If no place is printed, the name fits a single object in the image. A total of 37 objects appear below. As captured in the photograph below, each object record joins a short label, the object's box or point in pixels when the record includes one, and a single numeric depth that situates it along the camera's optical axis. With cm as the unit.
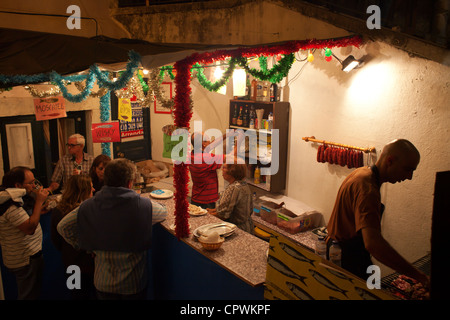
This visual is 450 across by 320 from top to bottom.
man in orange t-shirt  203
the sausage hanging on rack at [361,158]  423
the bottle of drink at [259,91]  561
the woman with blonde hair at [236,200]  365
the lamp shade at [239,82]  502
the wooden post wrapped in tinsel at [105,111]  503
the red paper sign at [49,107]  404
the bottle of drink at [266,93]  554
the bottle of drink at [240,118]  605
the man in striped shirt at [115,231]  242
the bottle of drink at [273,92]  535
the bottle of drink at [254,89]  566
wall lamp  405
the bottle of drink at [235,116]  618
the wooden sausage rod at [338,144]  415
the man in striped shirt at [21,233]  290
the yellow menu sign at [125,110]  468
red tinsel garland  289
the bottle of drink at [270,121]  539
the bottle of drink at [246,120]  599
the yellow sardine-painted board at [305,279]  159
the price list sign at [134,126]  777
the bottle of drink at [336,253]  244
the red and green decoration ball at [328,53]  436
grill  201
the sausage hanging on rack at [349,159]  430
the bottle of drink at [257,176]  576
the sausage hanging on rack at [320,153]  470
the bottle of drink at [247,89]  571
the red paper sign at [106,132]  433
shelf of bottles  533
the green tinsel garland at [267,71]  308
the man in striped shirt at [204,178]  476
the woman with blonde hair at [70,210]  287
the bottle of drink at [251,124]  575
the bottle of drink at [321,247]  260
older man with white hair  446
